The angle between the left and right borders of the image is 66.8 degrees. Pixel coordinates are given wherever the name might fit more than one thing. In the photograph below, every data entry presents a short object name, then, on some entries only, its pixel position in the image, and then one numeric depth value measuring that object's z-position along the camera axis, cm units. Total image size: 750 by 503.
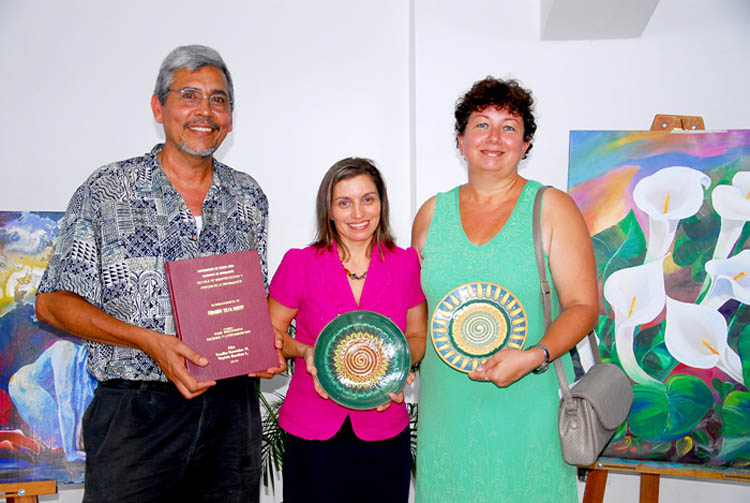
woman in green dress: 190
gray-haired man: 174
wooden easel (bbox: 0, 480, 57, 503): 278
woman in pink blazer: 200
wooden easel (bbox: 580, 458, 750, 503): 279
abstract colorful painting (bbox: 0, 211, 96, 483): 281
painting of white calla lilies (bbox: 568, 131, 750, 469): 280
